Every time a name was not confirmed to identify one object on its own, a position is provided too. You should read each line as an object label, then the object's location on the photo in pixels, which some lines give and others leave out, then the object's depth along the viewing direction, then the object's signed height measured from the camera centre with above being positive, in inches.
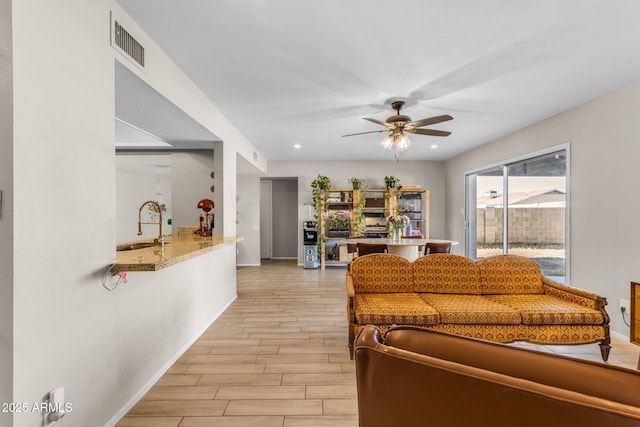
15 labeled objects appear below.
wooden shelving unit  278.2 -1.6
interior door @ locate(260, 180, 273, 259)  327.9 -1.8
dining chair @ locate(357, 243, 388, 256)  166.4 -20.0
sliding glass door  165.6 +0.1
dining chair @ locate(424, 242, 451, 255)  164.4 -19.4
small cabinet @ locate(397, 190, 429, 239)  282.8 +4.8
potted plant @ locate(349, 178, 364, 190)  275.7 +25.3
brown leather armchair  30.2 -18.9
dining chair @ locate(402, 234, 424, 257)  195.0 -24.9
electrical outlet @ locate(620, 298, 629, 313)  120.4 -36.7
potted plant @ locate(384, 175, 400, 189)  275.3 +26.2
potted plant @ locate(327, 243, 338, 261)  285.3 -38.8
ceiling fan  131.6 +37.1
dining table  162.6 -19.9
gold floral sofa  99.2 -32.7
